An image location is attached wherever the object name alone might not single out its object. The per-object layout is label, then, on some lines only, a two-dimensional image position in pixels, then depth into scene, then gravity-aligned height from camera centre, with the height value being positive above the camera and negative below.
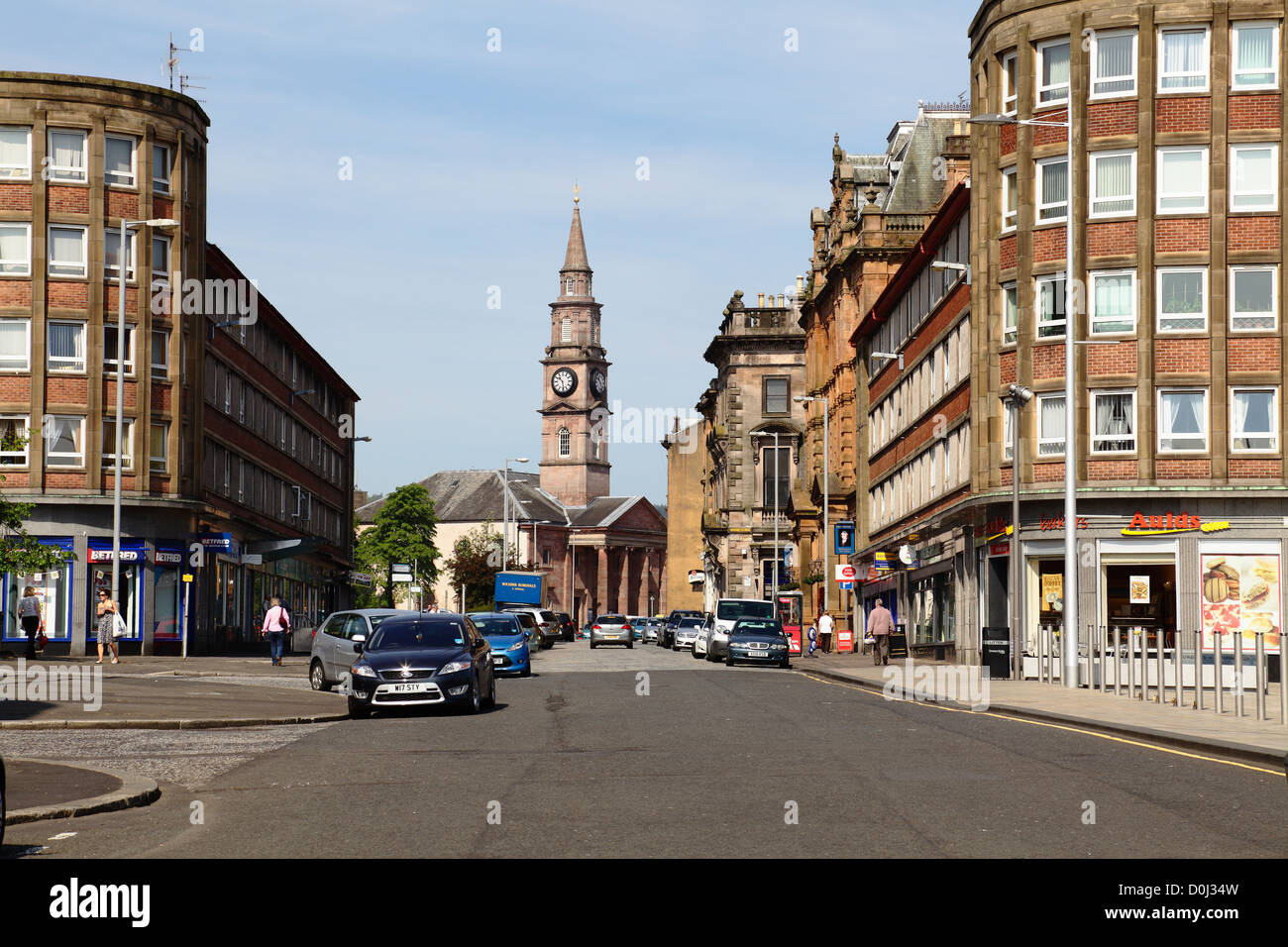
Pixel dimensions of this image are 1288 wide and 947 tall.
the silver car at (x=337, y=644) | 30.50 -1.67
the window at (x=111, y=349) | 52.34 +5.95
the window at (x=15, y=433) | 50.92 +3.30
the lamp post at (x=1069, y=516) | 31.48 +0.68
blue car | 40.22 -2.11
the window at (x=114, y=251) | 52.31 +8.86
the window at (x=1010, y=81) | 43.84 +11.79
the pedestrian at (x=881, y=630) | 48.34 -2.17
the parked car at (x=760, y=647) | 49.75 -2.71
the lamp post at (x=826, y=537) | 69.86 +0.60
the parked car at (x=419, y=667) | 23.77 -1.60
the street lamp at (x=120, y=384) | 46.53 +4.45
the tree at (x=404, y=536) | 118.56 +0.95
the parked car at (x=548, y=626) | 81.75 -3.88
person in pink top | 44.31 -1.95
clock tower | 180.75 +16.01
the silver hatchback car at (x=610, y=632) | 79.69 -3.70
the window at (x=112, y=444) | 52.44 +3.12
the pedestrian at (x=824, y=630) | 65.25 -2.92
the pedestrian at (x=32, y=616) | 42.44 -1.66
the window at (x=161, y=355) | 53.78 +5.95
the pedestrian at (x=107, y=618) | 42.47 -1.70
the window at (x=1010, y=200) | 43.44 +8.72
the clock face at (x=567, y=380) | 181.12 +17.48
